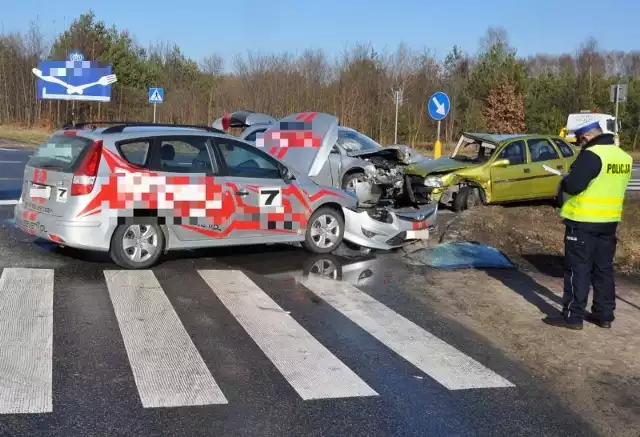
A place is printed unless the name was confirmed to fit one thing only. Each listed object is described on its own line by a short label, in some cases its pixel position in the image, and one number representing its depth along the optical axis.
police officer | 6.25
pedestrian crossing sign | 30.02
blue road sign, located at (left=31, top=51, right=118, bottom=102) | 33.75
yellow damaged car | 13.89
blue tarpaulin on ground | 9.38
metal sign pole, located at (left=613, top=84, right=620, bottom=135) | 26.29
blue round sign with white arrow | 19.81
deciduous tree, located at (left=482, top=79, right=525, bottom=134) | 40.84
